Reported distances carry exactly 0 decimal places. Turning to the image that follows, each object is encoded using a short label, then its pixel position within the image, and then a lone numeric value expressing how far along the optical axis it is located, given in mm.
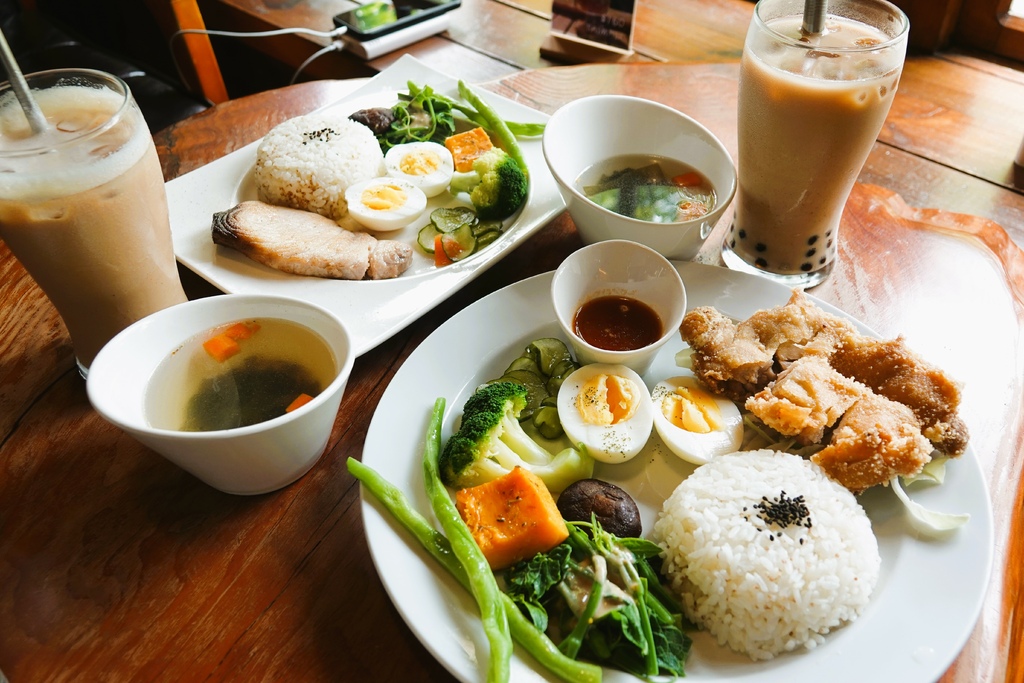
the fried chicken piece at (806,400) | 346
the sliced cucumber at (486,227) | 492
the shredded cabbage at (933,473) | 337
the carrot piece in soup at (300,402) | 349
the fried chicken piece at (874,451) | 328
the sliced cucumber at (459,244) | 476
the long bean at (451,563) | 281
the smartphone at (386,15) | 708
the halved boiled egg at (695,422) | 367
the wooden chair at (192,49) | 737
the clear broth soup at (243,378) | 344
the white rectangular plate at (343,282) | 420
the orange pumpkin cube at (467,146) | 542
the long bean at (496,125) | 537
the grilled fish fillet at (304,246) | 444
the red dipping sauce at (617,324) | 405
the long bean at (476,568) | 275
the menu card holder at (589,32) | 688
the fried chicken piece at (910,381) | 342
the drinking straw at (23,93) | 304
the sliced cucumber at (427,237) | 485
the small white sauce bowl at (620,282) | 402
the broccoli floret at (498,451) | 347
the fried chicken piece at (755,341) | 380
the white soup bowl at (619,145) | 445
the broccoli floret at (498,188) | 495
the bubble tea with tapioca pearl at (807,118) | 380
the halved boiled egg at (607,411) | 361
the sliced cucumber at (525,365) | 402
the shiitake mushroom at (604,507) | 328
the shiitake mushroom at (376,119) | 562
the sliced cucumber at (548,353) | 403
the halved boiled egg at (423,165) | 521
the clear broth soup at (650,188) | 468
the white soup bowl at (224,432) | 302
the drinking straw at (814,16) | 383
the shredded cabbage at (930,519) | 321
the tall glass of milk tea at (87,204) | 323
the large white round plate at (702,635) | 288
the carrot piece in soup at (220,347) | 360
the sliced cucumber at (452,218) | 495
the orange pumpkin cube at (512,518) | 312
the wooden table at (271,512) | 304
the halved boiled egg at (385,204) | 493
